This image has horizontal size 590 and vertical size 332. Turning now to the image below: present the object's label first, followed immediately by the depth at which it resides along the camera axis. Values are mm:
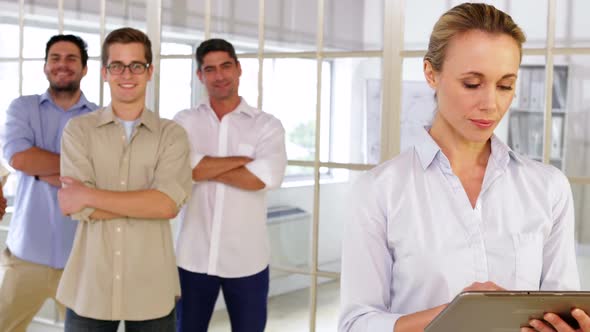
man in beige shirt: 2754
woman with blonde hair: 1382
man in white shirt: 3316
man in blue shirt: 3441
